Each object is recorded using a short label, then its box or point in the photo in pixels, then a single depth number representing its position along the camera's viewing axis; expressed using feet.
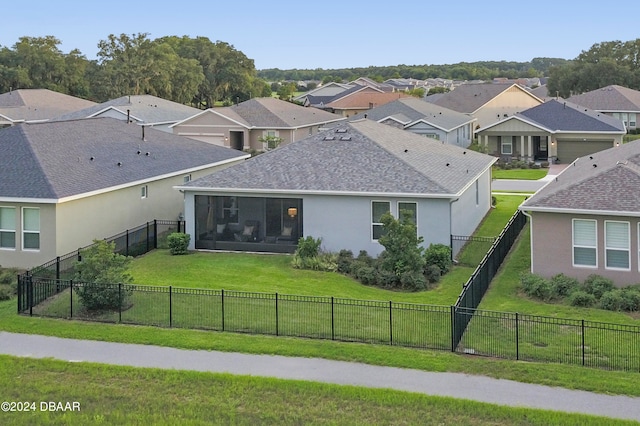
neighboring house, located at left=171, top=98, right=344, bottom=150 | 211.41
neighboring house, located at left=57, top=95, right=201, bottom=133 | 206.39
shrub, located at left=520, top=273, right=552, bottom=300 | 71.56
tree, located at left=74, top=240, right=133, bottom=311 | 66.44
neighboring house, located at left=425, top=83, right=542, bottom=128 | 269.03
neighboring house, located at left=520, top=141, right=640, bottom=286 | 73.41
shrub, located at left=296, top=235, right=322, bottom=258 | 86.17
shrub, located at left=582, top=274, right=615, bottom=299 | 70.59
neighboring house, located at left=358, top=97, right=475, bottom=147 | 201.16
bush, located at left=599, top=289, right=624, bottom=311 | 67.05
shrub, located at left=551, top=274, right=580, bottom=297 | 71.72
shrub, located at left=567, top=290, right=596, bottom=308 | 68.74
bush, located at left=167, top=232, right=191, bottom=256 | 92.02
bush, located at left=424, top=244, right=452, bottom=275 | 82.53
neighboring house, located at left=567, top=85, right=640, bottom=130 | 247.70
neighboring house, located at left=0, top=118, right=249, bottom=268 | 85.30
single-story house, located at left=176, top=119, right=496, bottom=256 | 88.58
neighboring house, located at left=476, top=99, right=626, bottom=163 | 193.16
